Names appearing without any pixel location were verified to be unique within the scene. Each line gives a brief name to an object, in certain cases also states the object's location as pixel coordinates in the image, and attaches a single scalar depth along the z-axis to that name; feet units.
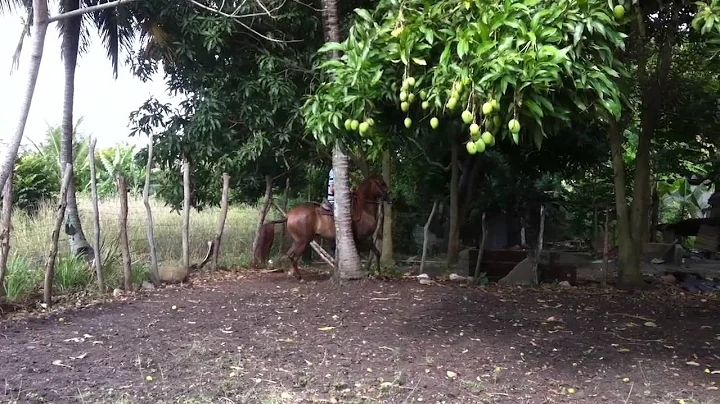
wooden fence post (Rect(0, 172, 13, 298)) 19.04
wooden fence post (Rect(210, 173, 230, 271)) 27.27
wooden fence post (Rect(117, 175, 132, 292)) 22.31
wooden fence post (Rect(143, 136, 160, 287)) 24.14
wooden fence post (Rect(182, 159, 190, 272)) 25.86
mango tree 10.14
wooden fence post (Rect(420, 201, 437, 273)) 27.36
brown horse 26.23
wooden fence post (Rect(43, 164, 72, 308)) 20.40
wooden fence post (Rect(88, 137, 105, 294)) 21.98
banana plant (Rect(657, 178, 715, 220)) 61.31
